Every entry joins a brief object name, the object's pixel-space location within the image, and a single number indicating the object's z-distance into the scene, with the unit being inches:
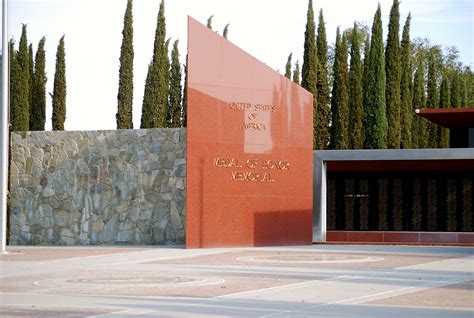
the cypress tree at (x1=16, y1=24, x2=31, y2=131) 1518.2
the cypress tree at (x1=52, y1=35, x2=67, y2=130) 1573.6
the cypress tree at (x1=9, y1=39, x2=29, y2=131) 1514.5
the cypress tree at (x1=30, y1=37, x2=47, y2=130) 1605.6
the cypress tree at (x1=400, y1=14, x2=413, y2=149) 1667.1
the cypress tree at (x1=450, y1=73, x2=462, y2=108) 1899.6
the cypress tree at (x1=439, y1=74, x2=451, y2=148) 1877.6
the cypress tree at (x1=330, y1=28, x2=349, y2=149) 1614.2
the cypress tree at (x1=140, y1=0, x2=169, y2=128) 1550.2
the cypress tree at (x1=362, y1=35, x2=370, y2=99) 1637.6
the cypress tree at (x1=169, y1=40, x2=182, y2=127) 1678.2
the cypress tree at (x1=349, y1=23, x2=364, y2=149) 1625.2
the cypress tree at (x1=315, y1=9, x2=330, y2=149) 1578.5
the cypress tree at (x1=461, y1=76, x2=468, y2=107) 2028.5
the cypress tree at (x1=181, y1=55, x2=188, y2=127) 1681.0
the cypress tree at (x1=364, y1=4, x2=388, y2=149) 1594.5
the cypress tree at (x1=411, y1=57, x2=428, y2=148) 1808.4
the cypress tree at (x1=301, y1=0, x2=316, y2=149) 1573.3
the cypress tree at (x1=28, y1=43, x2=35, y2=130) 1614.2
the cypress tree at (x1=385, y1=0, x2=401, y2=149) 1627.7
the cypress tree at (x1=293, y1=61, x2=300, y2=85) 1899.6
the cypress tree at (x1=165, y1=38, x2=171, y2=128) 1655.1
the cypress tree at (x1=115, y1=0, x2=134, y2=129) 1504.7
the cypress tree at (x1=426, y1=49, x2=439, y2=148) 1834.4
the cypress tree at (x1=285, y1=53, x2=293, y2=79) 1908.2
